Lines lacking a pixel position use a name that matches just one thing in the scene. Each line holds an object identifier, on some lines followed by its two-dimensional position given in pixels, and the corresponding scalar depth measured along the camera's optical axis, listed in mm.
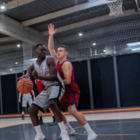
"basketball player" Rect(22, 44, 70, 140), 3692
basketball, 4660
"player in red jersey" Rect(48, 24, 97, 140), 3883
